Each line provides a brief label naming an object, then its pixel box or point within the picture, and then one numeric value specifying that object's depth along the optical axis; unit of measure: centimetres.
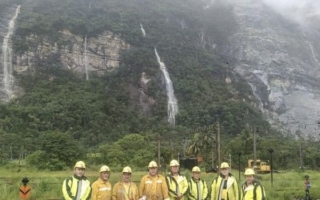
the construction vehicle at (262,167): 3853
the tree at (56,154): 3619
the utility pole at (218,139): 1846
